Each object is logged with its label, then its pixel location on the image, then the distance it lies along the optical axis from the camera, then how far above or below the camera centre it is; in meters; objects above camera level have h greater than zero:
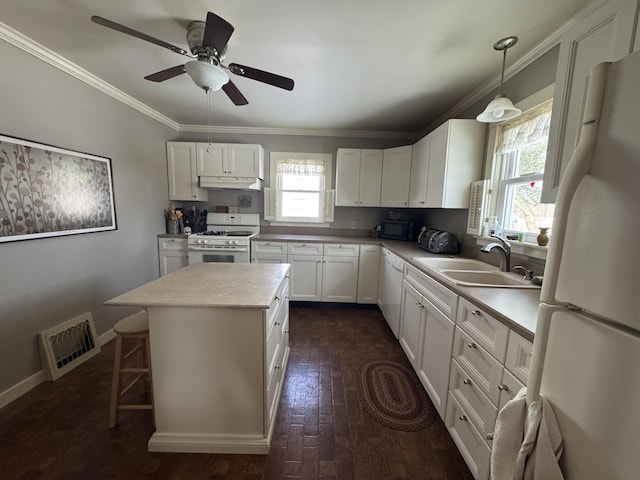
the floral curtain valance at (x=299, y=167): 3.62 +0.69
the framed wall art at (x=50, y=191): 1.64 +0.12
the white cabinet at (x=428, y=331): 1.53 -0.82
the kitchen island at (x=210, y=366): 1.29 -0.82
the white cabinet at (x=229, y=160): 3.33 +0.70
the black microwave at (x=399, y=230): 3.32 -0.17
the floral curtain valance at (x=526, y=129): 1.64 +0.65
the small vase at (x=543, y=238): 1.55 -0.10
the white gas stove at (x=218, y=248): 3.16 -0.46
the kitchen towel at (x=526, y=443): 0.63 -0.59
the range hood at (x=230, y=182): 3.36 +0.40
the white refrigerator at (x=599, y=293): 0.50 -0.16
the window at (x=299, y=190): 3.62 +0.36
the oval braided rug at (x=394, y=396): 1.63 -1.31
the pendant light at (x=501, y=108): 1.53 +0.69
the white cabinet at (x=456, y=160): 2.19 +0.52
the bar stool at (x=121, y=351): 1.45 -0.85
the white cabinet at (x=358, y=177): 3.35 +0.53
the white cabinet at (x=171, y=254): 3.24 -0.57
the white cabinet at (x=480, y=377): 1.01 -0.74
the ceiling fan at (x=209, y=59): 1.27 +0.89
